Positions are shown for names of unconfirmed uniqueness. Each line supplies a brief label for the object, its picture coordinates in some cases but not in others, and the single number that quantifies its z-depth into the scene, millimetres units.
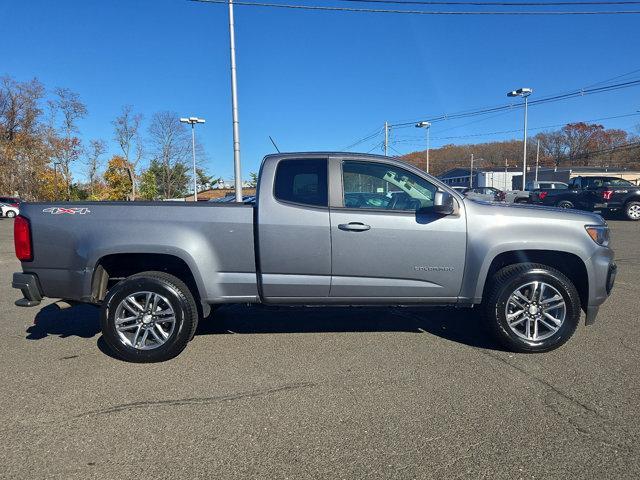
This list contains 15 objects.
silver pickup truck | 4090
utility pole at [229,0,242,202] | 13711
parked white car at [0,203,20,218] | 32906
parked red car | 33312
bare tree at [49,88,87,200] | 44469
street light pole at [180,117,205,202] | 31609
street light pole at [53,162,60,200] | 44159
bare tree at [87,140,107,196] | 46750
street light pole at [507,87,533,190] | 31766
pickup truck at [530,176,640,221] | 18719
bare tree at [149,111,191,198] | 46719
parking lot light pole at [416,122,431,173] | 34906
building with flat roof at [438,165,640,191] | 64438
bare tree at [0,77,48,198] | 42438
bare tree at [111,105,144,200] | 44719
